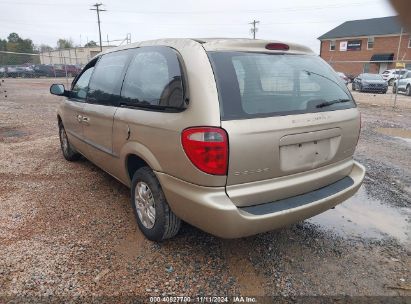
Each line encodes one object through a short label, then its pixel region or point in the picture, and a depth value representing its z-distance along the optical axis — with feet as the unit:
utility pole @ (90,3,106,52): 182.19
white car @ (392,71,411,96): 69.56
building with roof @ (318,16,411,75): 137.59
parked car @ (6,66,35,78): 122.42
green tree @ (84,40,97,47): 259.08
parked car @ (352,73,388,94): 76.54
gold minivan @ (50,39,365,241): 8.08
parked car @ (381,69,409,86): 96.10
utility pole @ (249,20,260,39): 194.70
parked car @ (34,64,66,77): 129.80
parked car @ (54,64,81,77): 124.77
